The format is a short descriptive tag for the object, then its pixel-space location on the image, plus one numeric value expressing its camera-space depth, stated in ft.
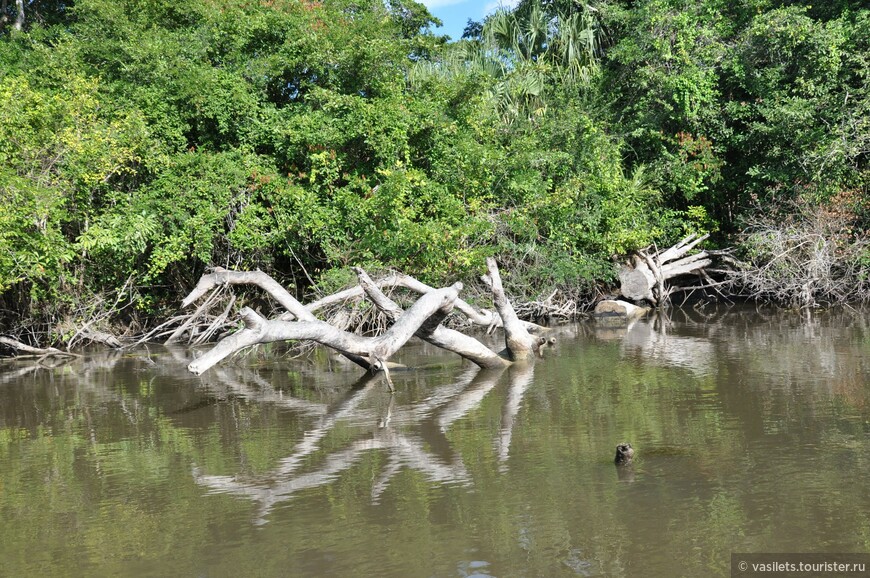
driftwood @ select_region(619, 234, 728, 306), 64.95
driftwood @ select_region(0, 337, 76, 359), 55.31
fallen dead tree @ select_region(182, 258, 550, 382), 34.58
